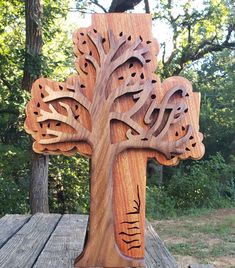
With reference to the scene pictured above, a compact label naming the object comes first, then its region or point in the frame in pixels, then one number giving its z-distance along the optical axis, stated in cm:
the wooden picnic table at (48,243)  191
